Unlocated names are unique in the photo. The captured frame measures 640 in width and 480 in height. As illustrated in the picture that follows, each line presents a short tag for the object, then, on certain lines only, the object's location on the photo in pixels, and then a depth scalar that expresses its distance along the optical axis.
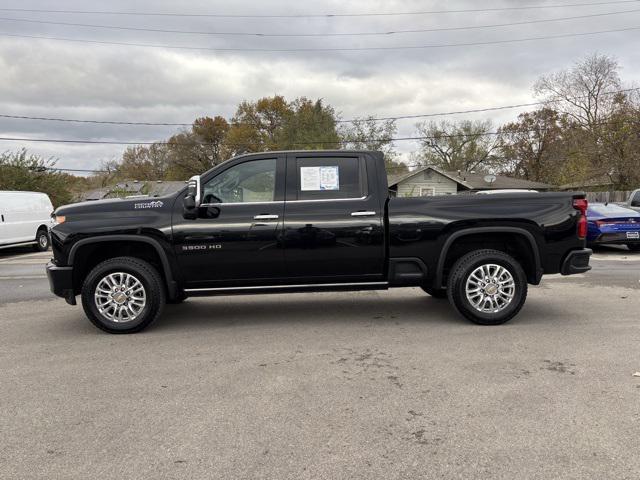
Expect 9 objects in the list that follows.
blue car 12.41
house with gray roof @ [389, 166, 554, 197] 39.66
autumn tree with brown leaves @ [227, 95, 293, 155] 68.38
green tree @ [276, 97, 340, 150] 51.78
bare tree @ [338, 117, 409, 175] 51.28
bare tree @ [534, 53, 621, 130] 42.88
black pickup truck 5.41
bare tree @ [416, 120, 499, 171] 60.66
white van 15.16
